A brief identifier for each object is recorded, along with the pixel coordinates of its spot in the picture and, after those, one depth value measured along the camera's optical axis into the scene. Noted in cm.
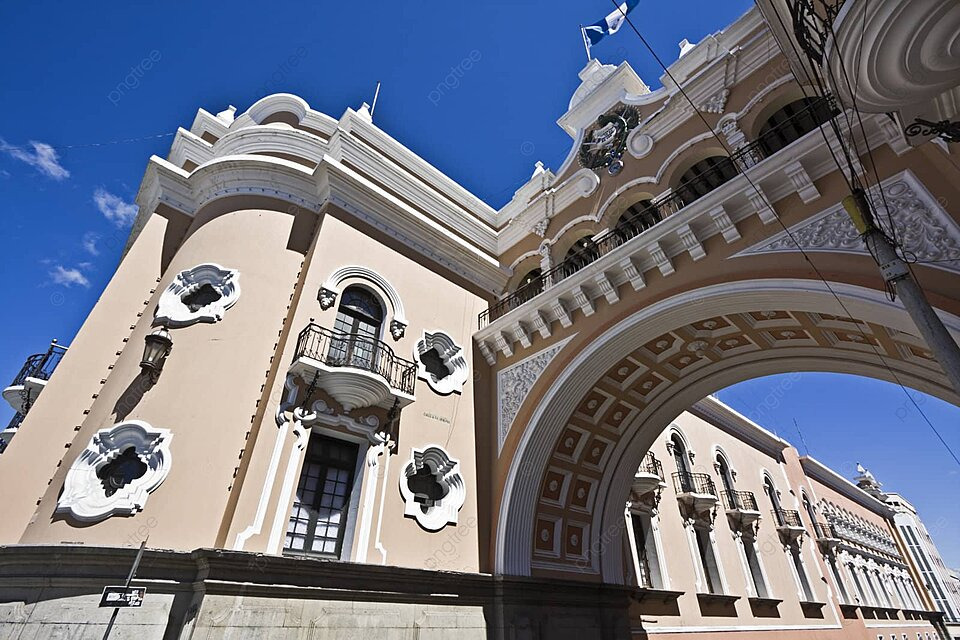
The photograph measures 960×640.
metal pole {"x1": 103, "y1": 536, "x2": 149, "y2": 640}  607
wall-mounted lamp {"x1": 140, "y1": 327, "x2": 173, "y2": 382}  801
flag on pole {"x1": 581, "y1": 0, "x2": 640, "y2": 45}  1107
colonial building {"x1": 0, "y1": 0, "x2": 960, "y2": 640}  676
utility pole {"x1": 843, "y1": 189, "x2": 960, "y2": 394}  311
